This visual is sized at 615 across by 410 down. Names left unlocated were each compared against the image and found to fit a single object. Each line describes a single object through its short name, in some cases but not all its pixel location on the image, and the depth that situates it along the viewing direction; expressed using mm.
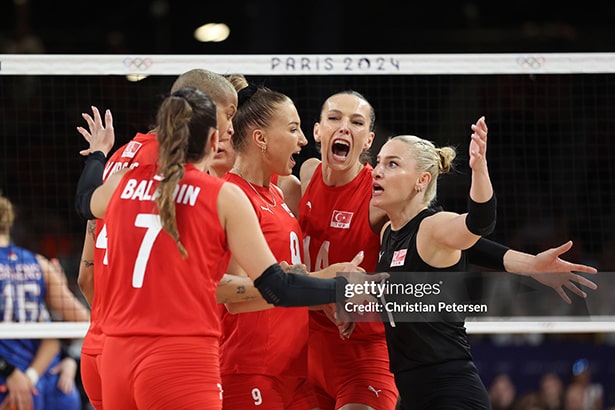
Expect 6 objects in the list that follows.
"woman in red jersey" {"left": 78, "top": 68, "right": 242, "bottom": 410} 9156
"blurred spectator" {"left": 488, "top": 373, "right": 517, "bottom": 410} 18625
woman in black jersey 8953
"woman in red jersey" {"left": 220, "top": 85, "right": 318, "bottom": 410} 9937
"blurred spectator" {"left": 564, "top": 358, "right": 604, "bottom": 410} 18875
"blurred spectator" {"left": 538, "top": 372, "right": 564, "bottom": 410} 18750
